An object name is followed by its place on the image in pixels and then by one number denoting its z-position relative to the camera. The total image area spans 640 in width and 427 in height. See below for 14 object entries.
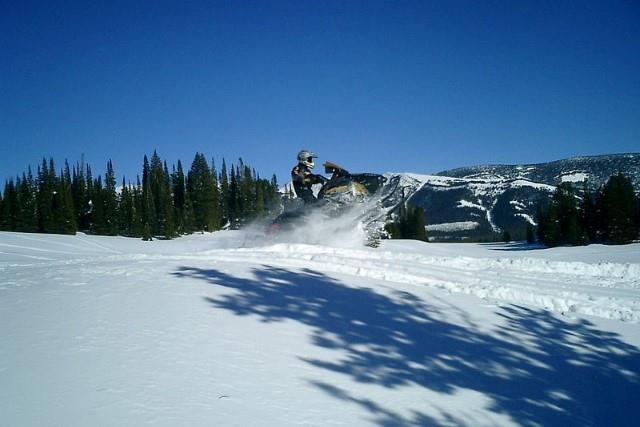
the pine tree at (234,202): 65.25
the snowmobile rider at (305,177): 15.54
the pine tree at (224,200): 65.94
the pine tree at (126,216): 53.69
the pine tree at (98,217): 51.84
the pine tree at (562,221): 35.12
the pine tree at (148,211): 51.81
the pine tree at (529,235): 49.00
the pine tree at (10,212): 49.69
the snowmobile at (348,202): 15.12
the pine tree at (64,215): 47.47
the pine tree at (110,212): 52.28
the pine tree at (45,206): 47.84
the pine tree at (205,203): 57.92
